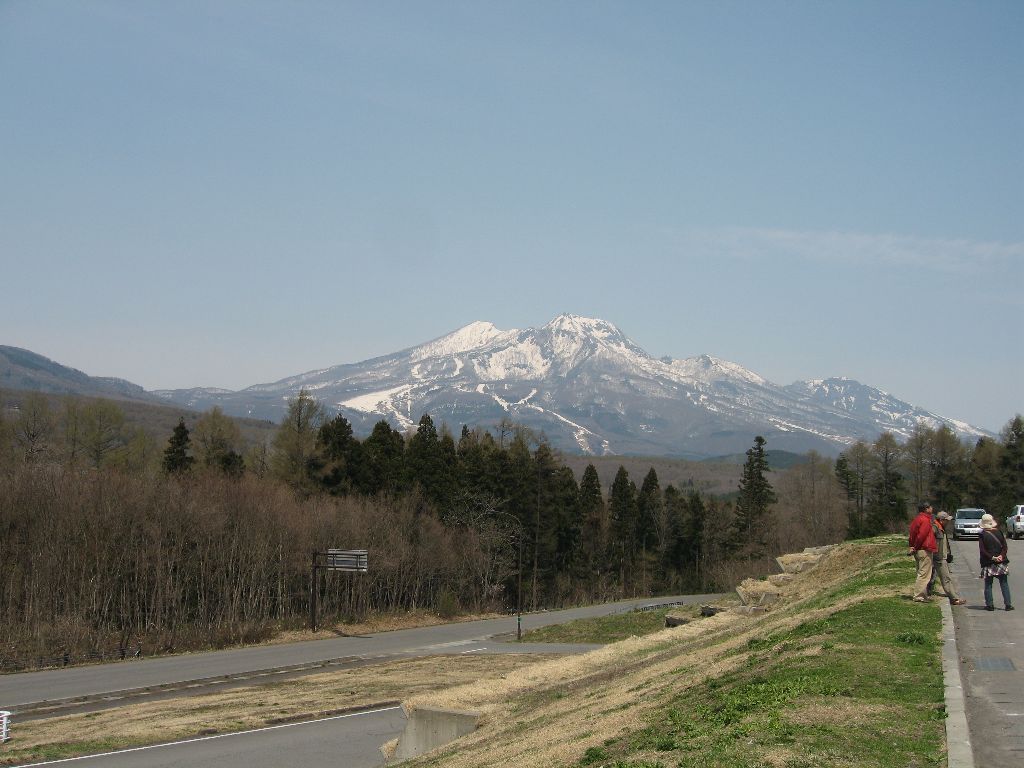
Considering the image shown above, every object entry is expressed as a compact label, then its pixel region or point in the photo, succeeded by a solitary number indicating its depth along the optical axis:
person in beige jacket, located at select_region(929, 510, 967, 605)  19.27
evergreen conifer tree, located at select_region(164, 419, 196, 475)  77.25
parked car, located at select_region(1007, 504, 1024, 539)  49.26
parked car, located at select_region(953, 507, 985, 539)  48.34
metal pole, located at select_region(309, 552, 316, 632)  60.61
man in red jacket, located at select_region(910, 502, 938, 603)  18.89
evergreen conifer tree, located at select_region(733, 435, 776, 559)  108.31
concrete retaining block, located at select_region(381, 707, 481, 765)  18.33
